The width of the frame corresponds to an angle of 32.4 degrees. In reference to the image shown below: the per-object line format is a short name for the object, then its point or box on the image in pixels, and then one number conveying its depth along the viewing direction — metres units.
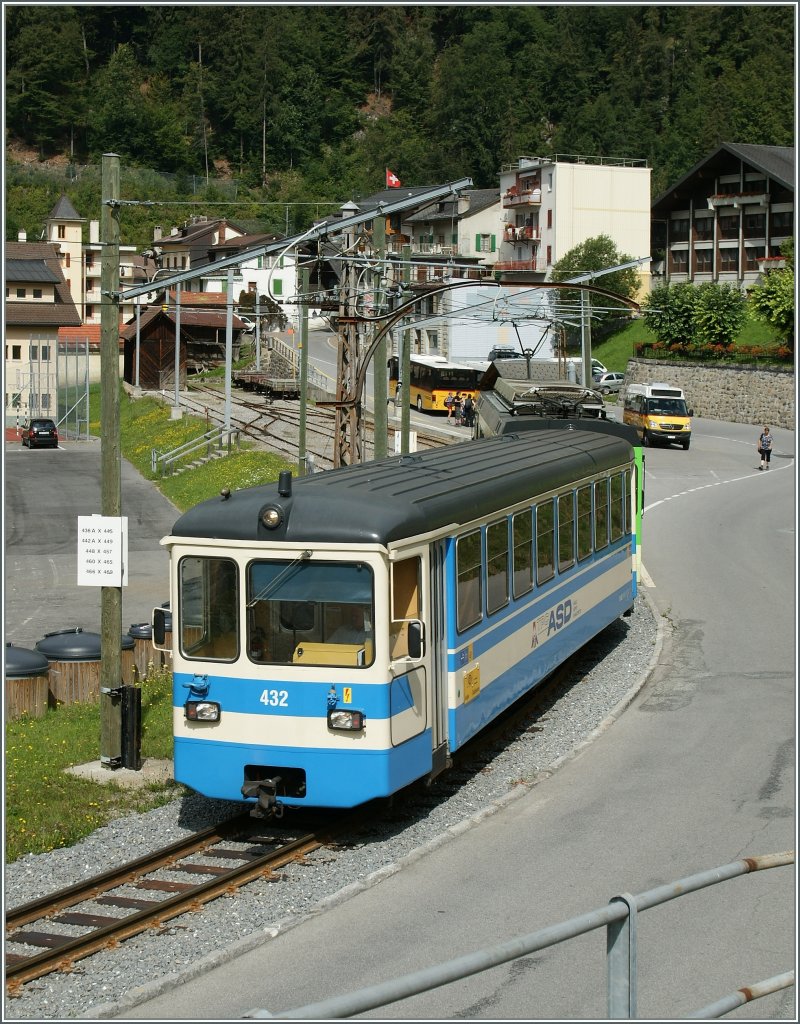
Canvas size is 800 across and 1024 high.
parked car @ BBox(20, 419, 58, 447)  60.41
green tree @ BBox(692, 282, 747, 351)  62.34
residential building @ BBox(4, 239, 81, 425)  69.62
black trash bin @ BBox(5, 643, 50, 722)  16.69
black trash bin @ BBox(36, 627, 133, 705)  17.70
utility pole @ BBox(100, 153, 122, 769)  13.60
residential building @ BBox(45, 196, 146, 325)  102.06
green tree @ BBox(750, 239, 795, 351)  55.19
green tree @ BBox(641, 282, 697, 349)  64.69
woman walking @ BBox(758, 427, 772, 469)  45.00
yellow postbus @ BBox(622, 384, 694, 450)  50.28
